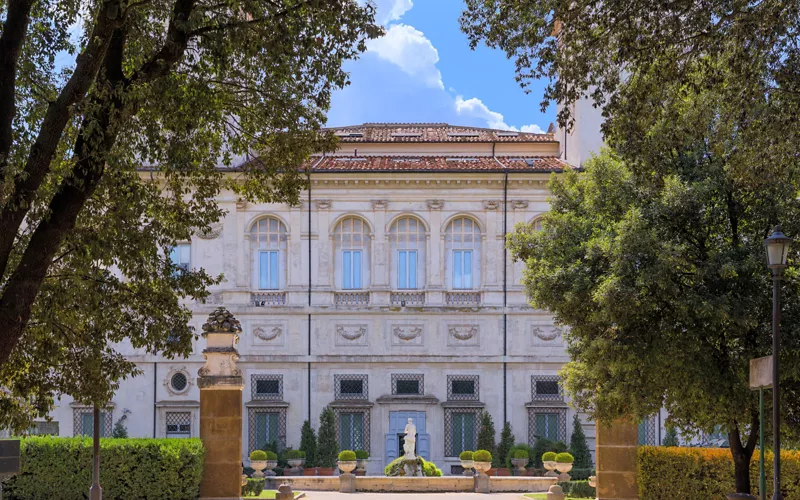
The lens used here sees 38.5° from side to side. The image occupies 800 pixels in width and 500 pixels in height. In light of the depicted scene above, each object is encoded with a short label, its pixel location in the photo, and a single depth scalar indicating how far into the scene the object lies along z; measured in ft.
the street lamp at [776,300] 48.88
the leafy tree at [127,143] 43.45
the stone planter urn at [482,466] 113.11
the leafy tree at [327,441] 138.21
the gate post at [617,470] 75.20
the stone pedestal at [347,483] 106.22
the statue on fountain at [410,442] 118.93
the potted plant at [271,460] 131.75
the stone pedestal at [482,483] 106.93
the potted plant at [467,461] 121.35
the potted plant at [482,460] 113.39
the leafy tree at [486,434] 139.95
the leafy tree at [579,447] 136.36
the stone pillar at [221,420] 74.59
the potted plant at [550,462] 114.87
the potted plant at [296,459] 135.44
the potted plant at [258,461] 121.68
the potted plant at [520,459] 135.44
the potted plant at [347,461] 114.01
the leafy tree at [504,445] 139.33
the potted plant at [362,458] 135.06
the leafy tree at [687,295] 65.62
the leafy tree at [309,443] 138.31
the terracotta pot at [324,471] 134.91
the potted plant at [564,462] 113.50
